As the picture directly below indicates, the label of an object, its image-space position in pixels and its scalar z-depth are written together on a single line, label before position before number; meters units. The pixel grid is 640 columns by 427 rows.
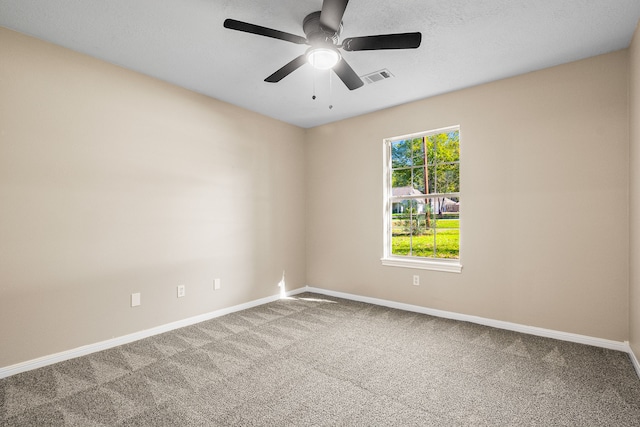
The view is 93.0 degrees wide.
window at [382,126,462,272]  3.69
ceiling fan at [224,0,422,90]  1.83
